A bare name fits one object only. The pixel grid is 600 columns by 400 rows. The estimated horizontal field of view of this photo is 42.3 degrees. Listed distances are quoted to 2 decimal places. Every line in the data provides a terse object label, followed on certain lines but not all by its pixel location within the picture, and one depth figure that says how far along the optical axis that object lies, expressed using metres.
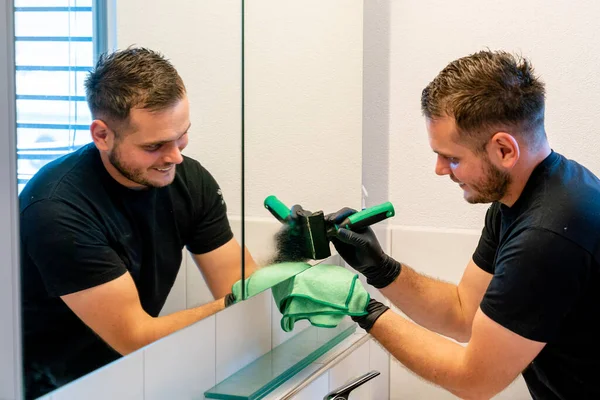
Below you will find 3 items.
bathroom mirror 0.87
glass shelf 1.45
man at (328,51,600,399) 1.35
